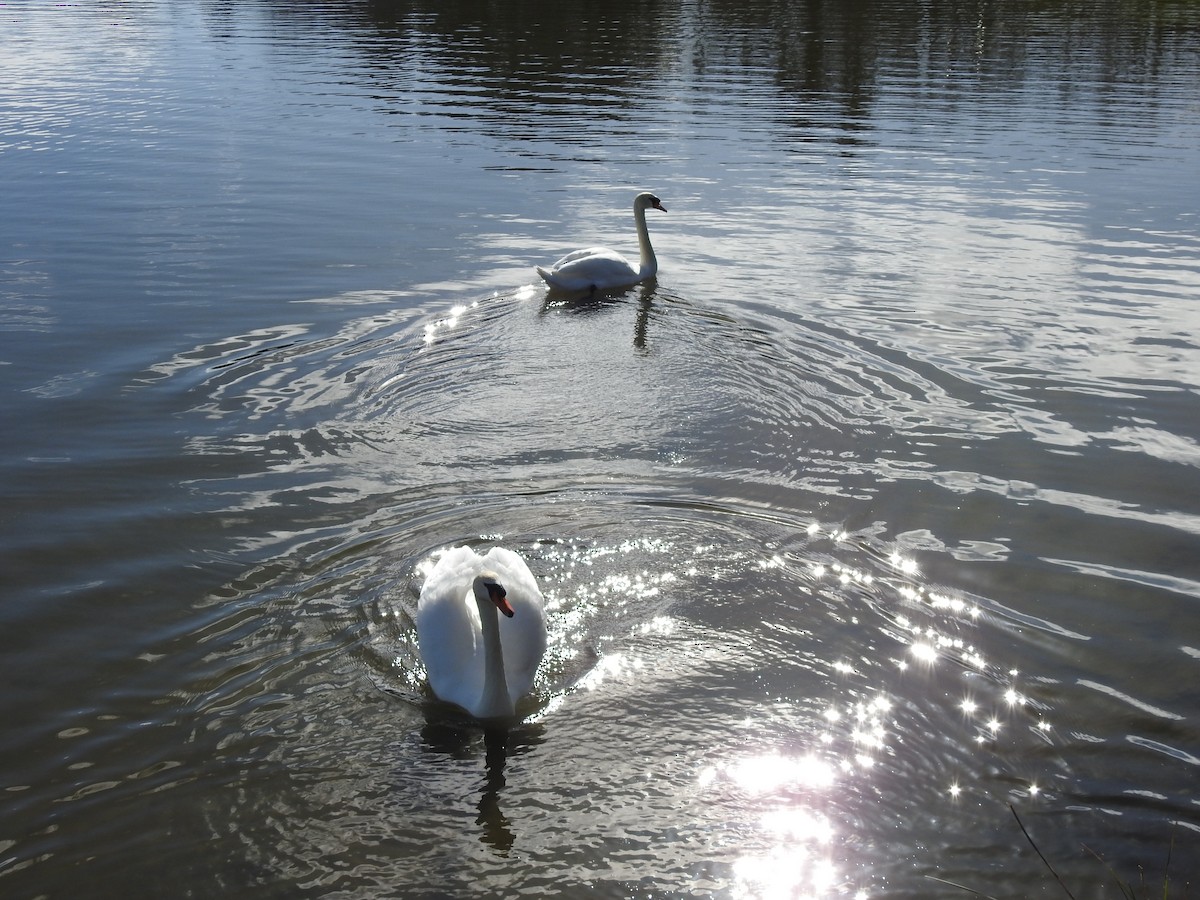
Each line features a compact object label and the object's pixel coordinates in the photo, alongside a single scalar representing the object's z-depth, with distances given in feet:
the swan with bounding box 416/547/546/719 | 21.56
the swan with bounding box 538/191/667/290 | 48.52
